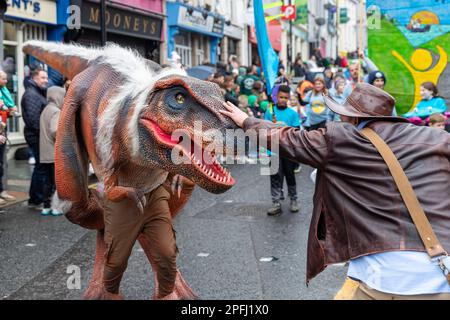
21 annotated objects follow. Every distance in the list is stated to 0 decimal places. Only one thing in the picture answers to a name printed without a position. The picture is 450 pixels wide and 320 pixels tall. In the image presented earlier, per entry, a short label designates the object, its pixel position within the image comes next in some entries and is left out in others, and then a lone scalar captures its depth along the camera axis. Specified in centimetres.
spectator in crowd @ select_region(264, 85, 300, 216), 773
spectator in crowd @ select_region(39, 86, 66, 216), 739
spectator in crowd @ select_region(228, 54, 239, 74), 1659
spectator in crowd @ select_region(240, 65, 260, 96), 1444
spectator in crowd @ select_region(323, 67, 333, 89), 1702
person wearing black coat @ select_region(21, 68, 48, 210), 765
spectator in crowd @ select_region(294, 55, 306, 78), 2122
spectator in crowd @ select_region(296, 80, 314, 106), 1361
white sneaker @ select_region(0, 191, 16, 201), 809
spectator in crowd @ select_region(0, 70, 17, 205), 687
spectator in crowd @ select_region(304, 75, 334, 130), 1045
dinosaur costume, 310
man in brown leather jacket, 266
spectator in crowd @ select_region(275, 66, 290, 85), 915
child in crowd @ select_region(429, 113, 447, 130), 675
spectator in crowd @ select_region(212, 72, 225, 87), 1138
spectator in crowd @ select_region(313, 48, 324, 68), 2785
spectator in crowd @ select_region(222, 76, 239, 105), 1173
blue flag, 482
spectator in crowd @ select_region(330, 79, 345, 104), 1171
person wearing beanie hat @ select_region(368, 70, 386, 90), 834
